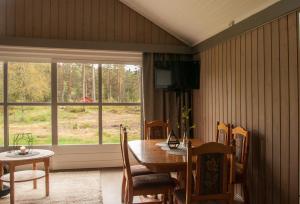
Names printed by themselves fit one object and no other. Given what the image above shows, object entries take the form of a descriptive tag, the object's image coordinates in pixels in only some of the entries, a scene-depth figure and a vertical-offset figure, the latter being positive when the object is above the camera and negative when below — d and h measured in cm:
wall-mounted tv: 471 +44
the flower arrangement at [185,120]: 490 -38
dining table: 238 -56
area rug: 337 -125
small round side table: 312 -76
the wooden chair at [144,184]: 262 -85
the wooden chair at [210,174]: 213 -60
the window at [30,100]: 474 +1
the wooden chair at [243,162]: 290 -70
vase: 323 -51
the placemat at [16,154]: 332 -69
